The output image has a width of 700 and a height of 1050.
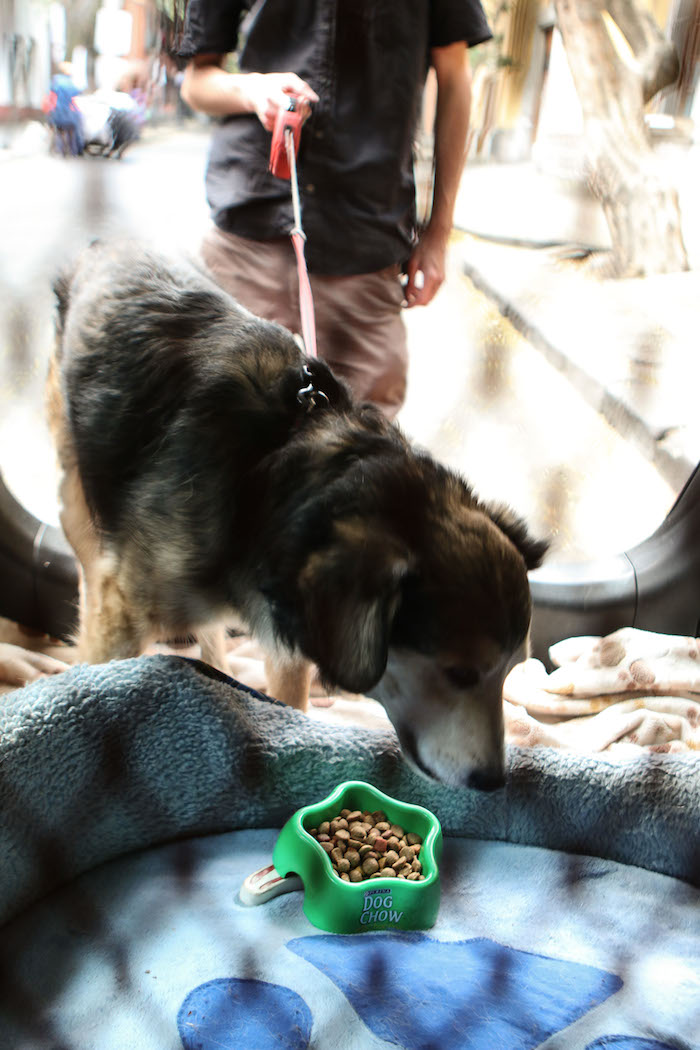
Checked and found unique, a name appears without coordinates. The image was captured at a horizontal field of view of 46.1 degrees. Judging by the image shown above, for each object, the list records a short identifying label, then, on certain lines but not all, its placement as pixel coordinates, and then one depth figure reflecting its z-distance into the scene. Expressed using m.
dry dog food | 0.97
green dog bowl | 0.91
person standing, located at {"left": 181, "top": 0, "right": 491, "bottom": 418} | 1.28
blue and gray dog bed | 0.82
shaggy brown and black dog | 0.94
